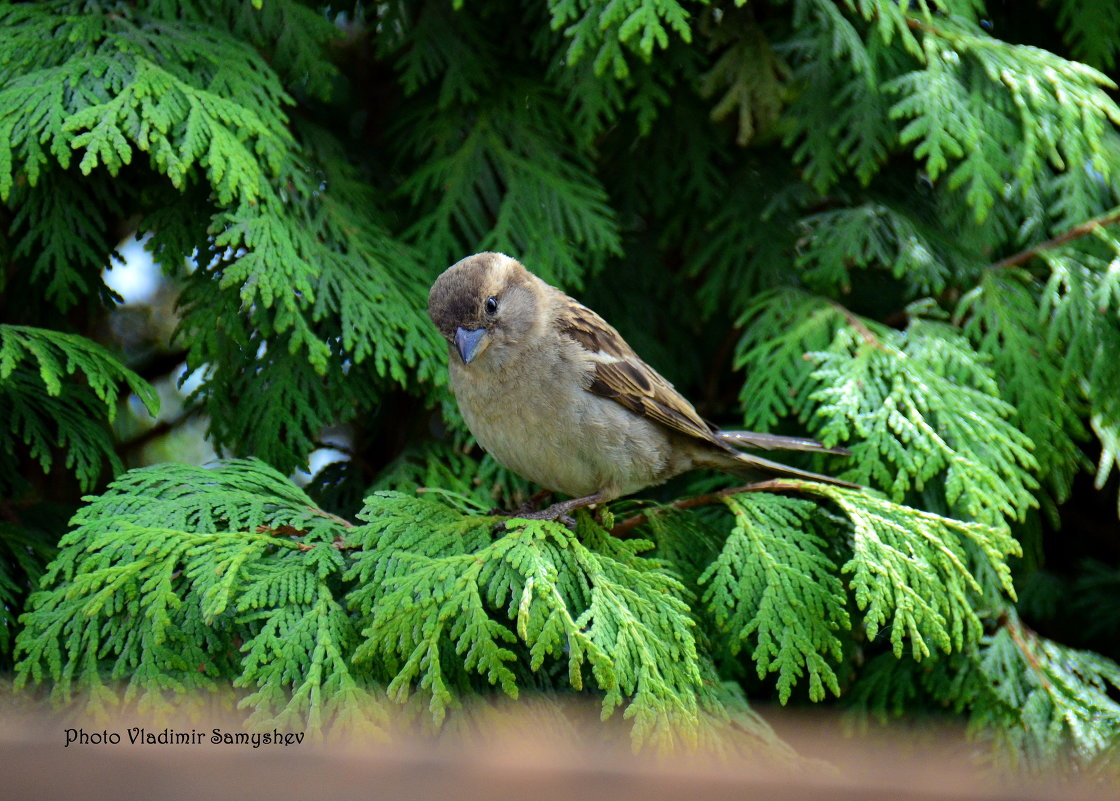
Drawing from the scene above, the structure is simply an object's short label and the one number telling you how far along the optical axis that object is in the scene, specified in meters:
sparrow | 5.45
